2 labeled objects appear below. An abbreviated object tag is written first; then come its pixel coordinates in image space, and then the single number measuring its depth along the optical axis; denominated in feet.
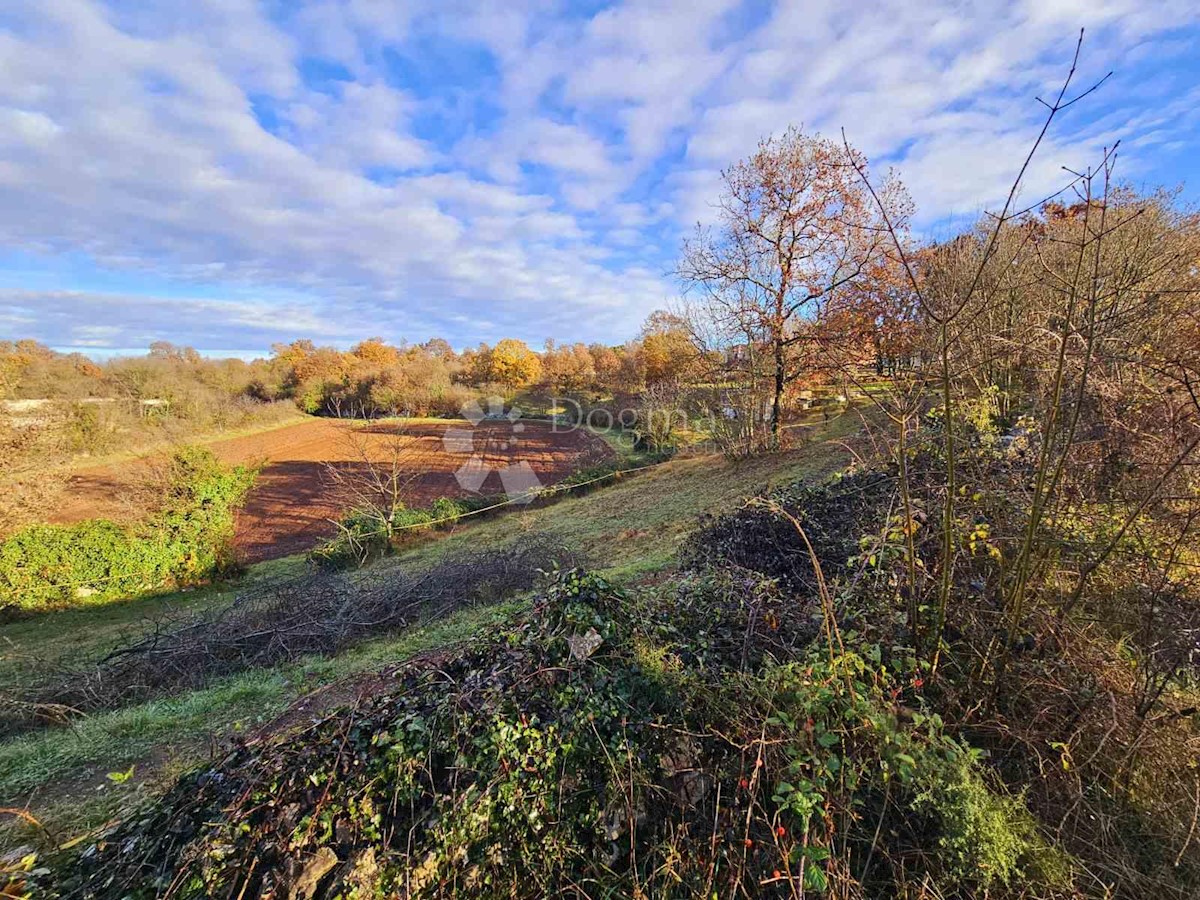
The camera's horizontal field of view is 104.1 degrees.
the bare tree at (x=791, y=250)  35.53
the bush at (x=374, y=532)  37.06
